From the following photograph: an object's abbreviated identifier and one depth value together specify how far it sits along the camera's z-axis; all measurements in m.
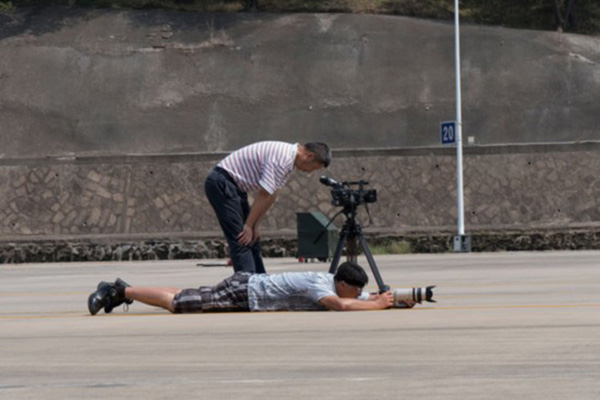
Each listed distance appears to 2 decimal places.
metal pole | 40.66
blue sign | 41.78
